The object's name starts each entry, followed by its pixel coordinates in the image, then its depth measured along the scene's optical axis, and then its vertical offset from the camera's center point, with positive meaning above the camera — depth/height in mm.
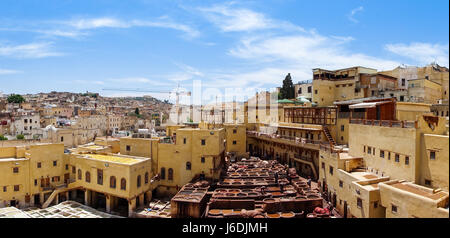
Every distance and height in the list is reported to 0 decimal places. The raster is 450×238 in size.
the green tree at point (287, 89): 53125 +5599
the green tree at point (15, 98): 84369 +5598
